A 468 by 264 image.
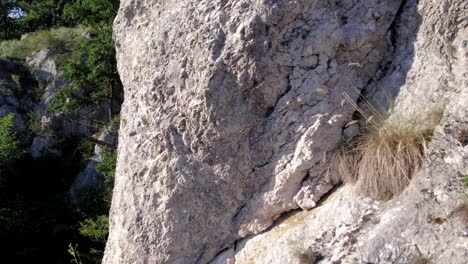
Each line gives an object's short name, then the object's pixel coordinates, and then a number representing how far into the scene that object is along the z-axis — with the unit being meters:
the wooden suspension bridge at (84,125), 15.60
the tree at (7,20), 25.60
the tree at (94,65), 14.41
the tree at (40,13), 25.14
